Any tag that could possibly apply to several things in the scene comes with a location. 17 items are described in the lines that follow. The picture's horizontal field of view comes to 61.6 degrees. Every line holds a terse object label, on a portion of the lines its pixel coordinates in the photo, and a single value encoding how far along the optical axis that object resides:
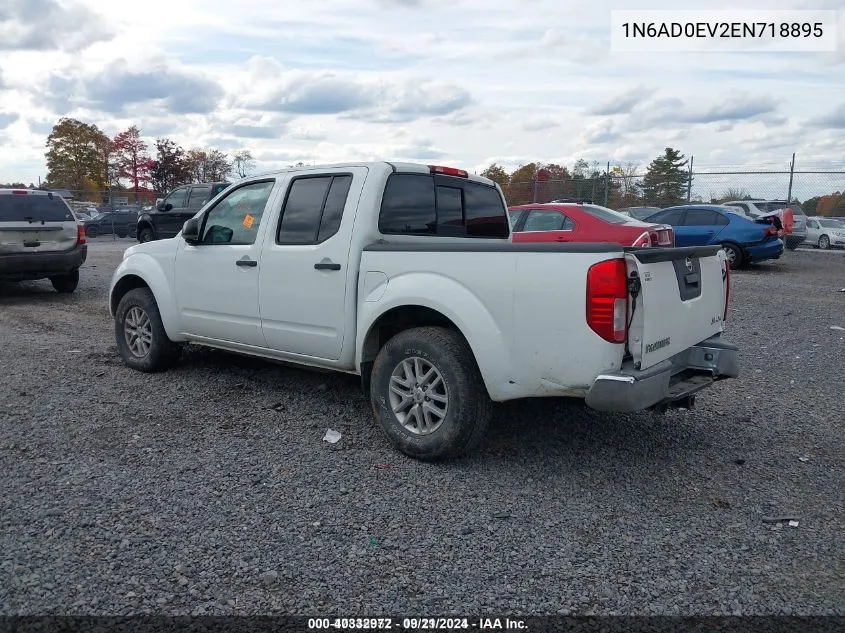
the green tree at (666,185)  23.59
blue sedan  15.52
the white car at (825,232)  23.81
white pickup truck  3.79
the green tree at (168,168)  52.81
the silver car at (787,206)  21.87
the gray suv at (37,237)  10.80
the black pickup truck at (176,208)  20.26
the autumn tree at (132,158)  58.94
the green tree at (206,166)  51.11
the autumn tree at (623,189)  25.00
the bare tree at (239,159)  43.33
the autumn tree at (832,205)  24.18
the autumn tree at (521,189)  27.05
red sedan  11.32
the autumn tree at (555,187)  26.36
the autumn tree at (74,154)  57.34
